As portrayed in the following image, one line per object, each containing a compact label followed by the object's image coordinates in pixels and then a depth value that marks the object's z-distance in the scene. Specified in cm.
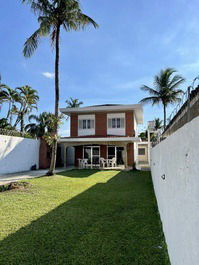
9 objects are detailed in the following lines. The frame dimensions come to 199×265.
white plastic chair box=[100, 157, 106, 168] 1645
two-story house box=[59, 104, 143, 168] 1775
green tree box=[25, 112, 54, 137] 2552
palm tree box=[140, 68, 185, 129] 2352
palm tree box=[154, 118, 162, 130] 3748
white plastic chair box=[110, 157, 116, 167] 1679
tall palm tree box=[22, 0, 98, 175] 1058
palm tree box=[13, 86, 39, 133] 2142
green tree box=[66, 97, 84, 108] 3588
